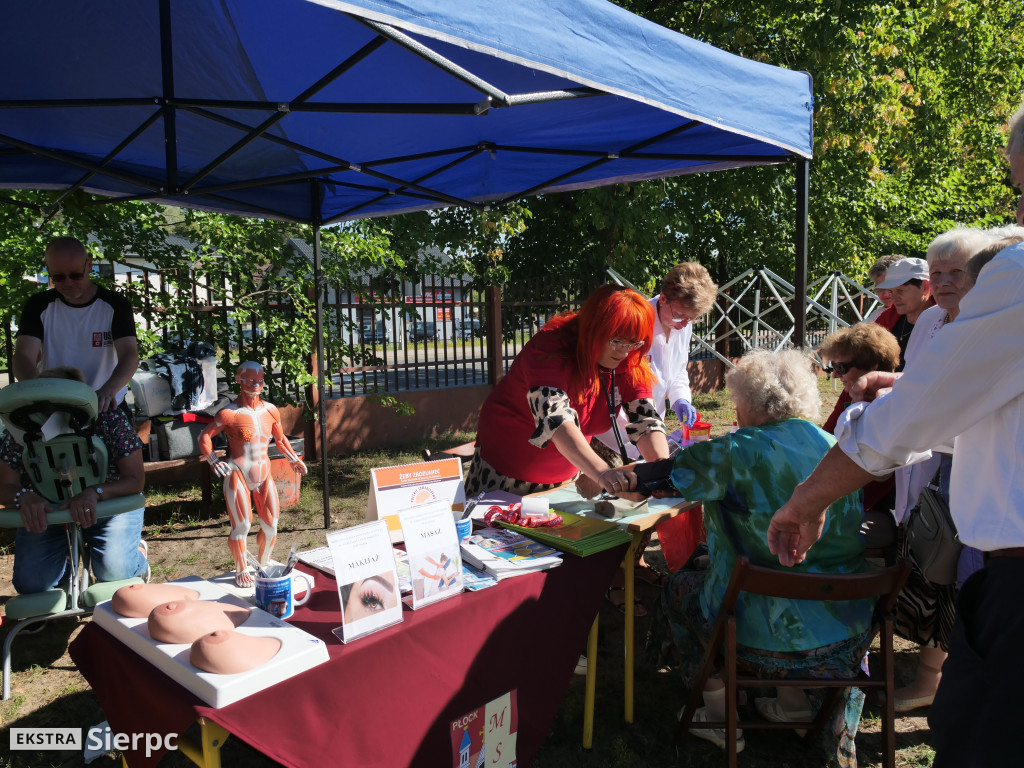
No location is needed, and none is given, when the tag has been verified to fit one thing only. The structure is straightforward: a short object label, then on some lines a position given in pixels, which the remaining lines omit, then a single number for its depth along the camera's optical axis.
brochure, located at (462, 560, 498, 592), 1.97
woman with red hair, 2.64
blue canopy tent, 2.12
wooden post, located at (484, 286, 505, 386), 8.67
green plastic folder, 2.27
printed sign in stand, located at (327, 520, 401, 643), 1.64
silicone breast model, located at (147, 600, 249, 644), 1.59
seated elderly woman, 2.12
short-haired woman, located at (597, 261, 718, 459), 3.86
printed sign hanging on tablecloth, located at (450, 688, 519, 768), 1.85
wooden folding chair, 1.98
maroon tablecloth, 1.47
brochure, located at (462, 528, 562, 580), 2.09
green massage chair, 2.79
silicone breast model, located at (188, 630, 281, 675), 1.45
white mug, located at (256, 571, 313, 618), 1.78
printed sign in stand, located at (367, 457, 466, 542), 2.24
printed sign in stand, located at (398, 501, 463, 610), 1.82
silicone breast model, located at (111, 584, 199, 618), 1.74
